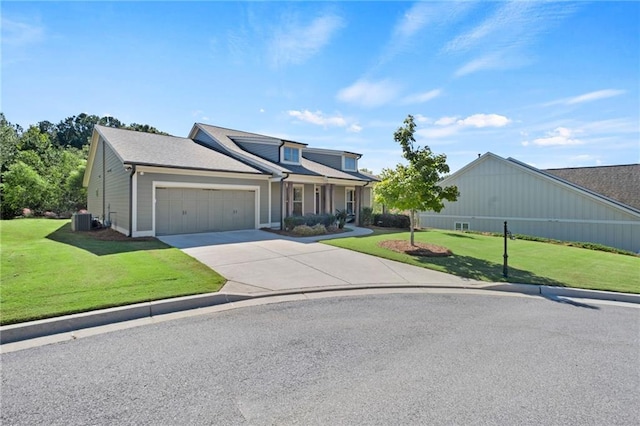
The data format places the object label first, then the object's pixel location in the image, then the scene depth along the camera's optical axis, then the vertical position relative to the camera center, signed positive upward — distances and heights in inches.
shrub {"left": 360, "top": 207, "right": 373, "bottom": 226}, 797.9 -14.2
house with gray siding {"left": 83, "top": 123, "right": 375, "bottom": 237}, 494.6 +59.7
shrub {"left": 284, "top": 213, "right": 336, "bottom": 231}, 610.2 -17.8
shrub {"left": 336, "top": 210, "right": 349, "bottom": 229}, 672.0 -14.6
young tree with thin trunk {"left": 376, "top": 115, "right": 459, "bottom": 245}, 434.0 +41.4
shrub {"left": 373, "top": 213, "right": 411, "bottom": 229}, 755.4 -23.4
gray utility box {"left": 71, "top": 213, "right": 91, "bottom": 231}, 560.6 -19.7
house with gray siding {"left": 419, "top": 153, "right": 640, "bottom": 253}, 649.0 +22.6
